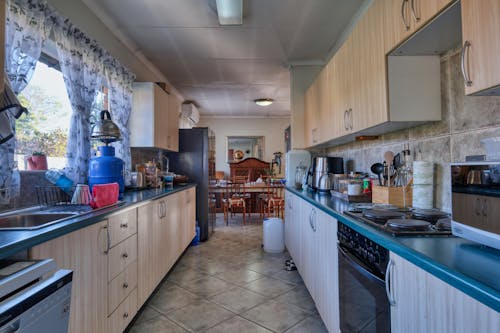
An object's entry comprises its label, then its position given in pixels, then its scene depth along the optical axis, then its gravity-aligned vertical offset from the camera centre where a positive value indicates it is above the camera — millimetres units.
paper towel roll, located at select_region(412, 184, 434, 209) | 1523 -162
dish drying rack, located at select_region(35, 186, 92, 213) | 1685 -167
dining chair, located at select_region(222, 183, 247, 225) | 5570 -597
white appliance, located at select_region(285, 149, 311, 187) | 3461 +89
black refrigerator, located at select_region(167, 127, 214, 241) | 4250 +118
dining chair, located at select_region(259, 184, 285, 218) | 5383 -638
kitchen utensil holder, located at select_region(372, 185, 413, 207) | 1694 -175
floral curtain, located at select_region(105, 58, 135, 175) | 2816 +781
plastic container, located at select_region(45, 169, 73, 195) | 1778 -52
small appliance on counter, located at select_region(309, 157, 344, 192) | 2596 -25
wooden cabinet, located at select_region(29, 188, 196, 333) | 1204 -553
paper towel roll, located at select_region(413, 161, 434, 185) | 1514 -33
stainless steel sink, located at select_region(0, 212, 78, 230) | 1379 -245
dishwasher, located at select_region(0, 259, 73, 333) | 716 -359
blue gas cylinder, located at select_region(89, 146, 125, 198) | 2193 +28
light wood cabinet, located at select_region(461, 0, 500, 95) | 844 +401
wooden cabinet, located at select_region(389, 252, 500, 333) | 592 -360
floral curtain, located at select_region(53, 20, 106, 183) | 2051 +721
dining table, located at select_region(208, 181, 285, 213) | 5555 -426
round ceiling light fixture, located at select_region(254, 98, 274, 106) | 5516 +1389
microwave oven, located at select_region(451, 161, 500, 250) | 760 -106
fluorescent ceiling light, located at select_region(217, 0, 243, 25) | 2215 +1363
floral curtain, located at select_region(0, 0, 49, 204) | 1437 +720
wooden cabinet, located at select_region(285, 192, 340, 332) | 1538 -623
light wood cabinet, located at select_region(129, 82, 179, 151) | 3213 +644
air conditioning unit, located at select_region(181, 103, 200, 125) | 5684 +1263
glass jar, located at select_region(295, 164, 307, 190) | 3256 -70
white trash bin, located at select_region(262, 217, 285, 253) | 3533 -859
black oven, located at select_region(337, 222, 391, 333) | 1018 -496
